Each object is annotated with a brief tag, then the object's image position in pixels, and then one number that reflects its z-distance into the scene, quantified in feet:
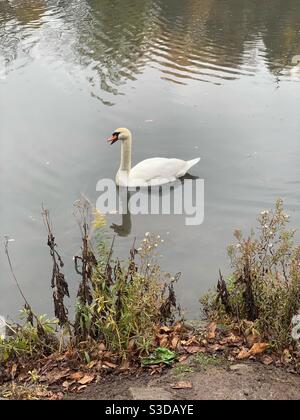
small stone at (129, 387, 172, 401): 12.24
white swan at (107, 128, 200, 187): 27.94
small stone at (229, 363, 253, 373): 13.52
